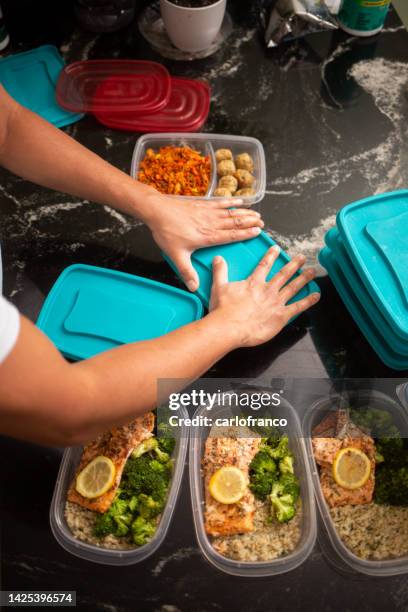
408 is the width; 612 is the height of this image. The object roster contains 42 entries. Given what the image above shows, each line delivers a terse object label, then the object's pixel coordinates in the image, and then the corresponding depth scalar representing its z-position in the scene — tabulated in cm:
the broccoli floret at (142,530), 103
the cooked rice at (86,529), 104
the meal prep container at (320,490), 103
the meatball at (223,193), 147
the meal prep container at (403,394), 121
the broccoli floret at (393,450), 114
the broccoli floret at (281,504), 106
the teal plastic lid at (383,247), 112
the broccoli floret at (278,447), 115
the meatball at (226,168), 152
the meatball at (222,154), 156
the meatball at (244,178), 151
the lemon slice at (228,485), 107
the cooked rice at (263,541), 104
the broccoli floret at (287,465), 113
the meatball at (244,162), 155
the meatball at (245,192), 150
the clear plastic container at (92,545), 103
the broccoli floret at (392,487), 109
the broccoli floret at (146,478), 109
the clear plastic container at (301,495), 102
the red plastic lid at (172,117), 164
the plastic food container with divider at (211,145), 155
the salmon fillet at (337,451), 109
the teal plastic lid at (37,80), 166
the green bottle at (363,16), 177
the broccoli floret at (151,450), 113
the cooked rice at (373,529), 104
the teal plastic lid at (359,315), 122
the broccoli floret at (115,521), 104
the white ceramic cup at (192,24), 164
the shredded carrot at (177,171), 149
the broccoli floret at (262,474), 110
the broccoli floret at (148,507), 106
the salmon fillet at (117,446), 108
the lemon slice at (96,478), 106
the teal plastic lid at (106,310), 123
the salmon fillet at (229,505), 105
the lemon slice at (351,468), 109
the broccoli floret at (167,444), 115
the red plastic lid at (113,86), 166
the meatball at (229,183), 150
